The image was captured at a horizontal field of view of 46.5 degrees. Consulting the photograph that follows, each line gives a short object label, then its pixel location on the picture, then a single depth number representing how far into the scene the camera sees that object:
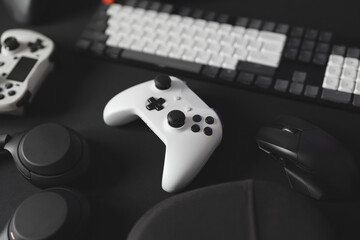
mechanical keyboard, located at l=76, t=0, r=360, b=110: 0.59
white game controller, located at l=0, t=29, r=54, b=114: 0.57
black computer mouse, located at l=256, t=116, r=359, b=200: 0.48
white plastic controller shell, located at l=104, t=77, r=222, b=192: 0.50
